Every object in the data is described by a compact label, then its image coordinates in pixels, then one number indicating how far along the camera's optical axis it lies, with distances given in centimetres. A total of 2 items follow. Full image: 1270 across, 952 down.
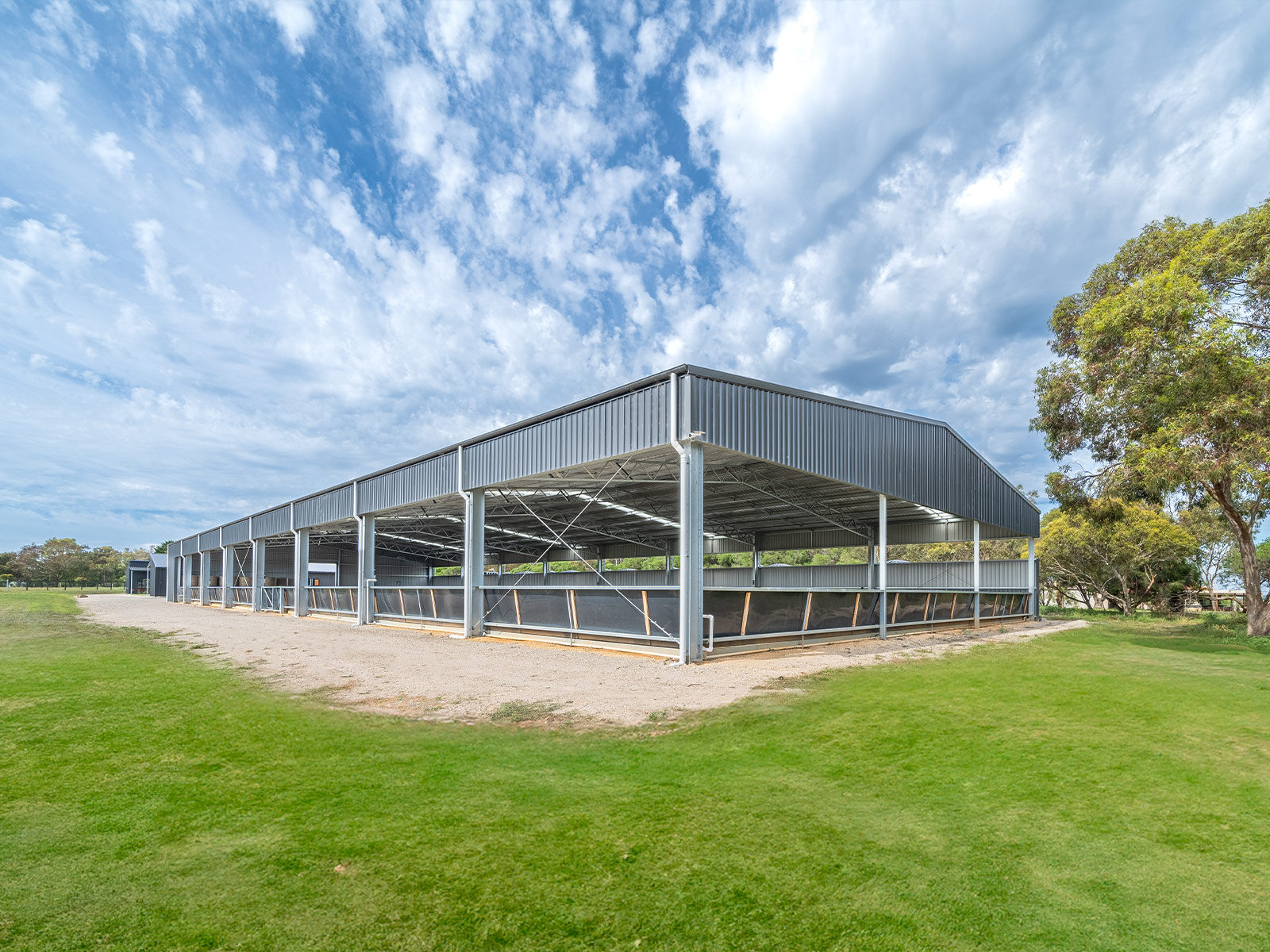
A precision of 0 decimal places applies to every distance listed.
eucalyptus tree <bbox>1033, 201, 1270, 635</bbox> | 1588
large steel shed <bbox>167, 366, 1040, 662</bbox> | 1404
